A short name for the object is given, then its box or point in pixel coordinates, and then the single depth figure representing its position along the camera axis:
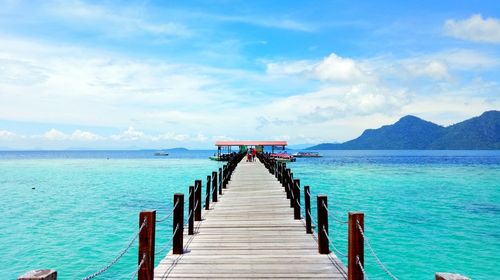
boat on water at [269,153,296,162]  79.62
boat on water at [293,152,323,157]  123.00
